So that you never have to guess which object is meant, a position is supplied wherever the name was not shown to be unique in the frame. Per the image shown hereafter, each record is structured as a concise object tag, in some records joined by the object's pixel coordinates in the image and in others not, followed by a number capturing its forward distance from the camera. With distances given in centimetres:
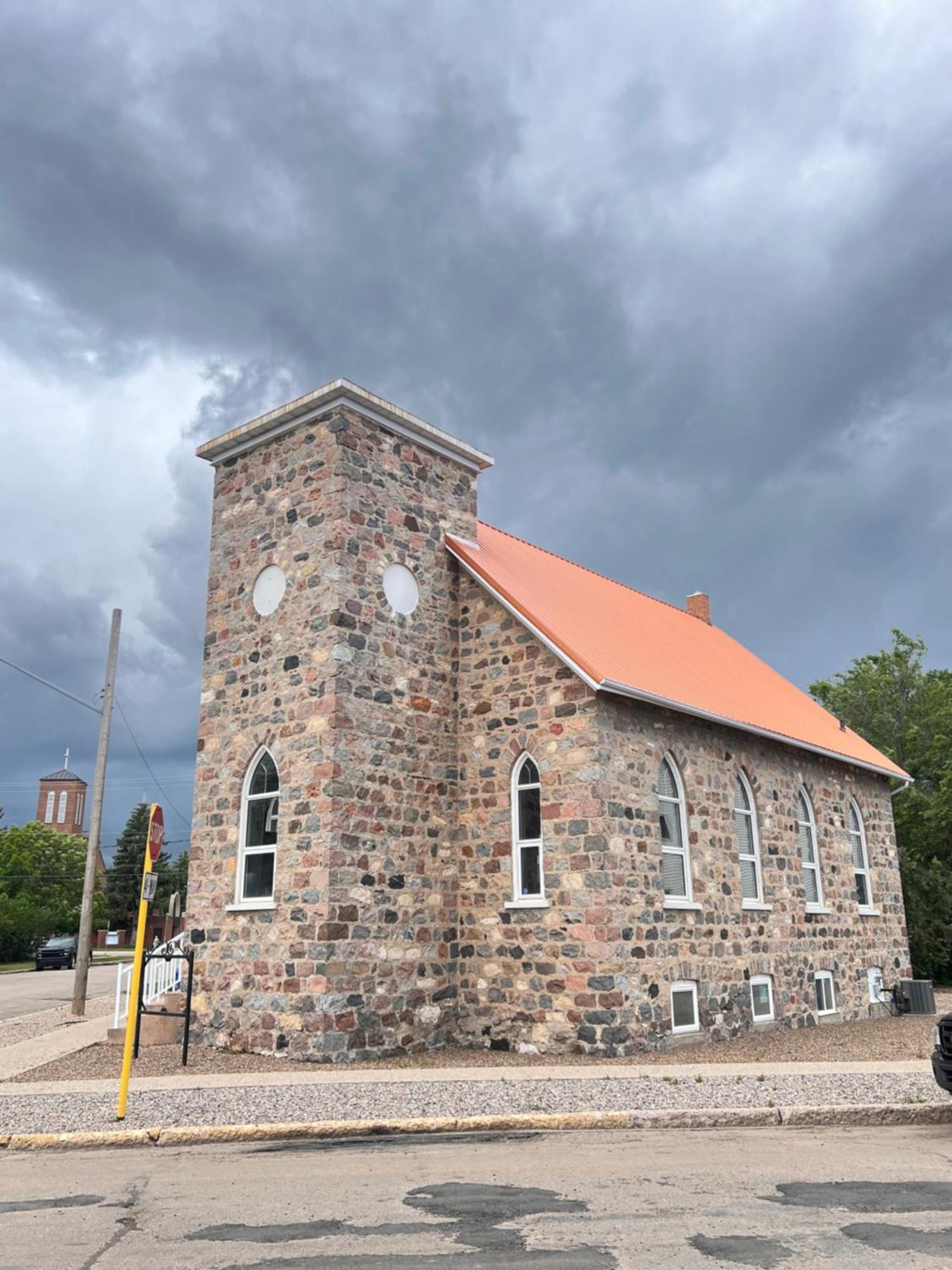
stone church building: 1323
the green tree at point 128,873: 7056
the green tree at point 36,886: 5394
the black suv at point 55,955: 4425
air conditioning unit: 1977
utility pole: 1969
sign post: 869
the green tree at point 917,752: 2698
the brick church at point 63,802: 8912
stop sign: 900
